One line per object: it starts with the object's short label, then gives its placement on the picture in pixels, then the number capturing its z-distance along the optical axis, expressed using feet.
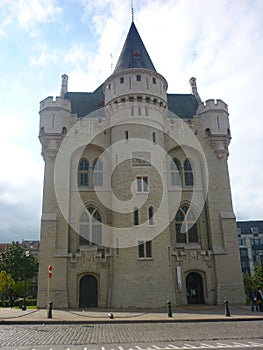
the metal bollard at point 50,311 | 61.77
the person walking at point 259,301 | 72.33
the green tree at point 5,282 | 136.15
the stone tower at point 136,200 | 86.02
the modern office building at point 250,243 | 265.75
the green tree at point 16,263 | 170.19
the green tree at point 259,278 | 122.00
